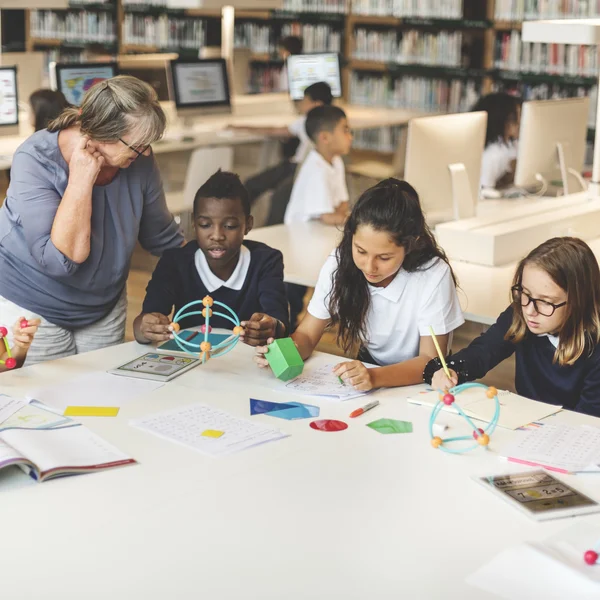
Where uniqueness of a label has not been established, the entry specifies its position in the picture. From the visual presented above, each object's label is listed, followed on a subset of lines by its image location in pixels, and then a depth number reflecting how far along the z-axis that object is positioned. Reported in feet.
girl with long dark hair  7.32
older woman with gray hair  7.43
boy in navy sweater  8.13
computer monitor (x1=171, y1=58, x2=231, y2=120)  19.80
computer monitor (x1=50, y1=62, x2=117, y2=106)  17.35
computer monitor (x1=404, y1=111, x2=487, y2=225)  11.38
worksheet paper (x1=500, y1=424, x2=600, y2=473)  5.58
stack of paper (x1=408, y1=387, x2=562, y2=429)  6.29
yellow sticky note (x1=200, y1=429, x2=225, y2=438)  5.95
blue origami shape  6.32
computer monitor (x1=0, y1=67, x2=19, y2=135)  17.10
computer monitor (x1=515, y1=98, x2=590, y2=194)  13.42
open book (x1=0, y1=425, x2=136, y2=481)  5.28
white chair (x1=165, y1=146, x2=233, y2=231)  15.58
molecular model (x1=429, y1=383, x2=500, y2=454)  5.81
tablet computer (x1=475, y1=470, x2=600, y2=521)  5.02
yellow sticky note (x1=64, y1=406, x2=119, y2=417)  6.29
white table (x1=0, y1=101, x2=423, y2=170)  18.02
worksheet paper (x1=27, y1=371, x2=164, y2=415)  6.49
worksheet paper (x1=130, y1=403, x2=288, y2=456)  5.80
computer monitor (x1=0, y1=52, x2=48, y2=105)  20.39
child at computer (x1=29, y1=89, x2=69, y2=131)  14.56
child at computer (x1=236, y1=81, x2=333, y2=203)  19.39
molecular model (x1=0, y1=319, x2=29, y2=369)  6.91
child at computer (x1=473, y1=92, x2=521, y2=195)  15.10
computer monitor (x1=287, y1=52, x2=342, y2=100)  21.62
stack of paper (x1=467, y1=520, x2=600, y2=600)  4.27
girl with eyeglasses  7.13
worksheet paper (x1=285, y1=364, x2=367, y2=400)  6.72
